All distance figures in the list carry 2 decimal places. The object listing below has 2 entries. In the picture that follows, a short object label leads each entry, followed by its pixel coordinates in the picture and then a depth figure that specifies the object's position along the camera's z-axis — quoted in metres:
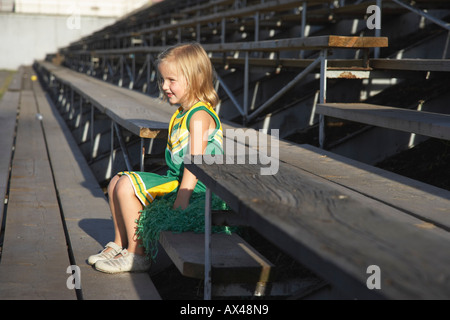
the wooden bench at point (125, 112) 3.52
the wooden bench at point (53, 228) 2.32
